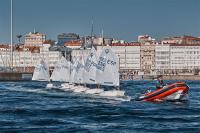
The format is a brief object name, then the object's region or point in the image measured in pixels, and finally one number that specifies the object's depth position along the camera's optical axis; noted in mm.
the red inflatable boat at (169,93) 74500
